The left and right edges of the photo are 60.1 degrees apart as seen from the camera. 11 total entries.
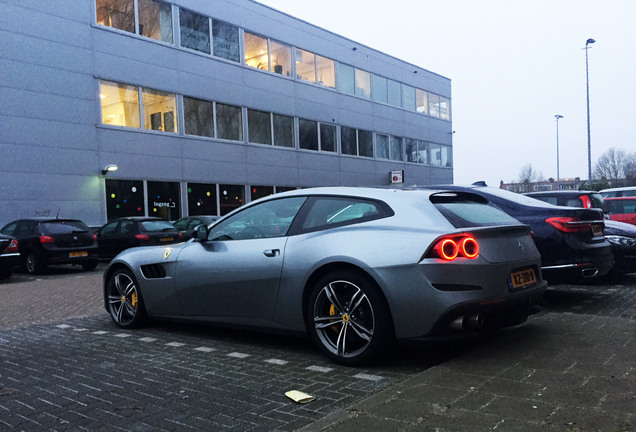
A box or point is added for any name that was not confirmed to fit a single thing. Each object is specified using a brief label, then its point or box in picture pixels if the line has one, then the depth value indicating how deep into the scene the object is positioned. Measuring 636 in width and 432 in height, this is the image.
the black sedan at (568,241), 6.37
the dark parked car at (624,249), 8.15
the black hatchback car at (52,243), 13.29
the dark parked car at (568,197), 9.25
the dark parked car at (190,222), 17.33
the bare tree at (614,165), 73.69
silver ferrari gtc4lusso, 3.98
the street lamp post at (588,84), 42.95
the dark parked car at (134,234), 14.84
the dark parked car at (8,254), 12.10
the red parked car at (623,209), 14.66
